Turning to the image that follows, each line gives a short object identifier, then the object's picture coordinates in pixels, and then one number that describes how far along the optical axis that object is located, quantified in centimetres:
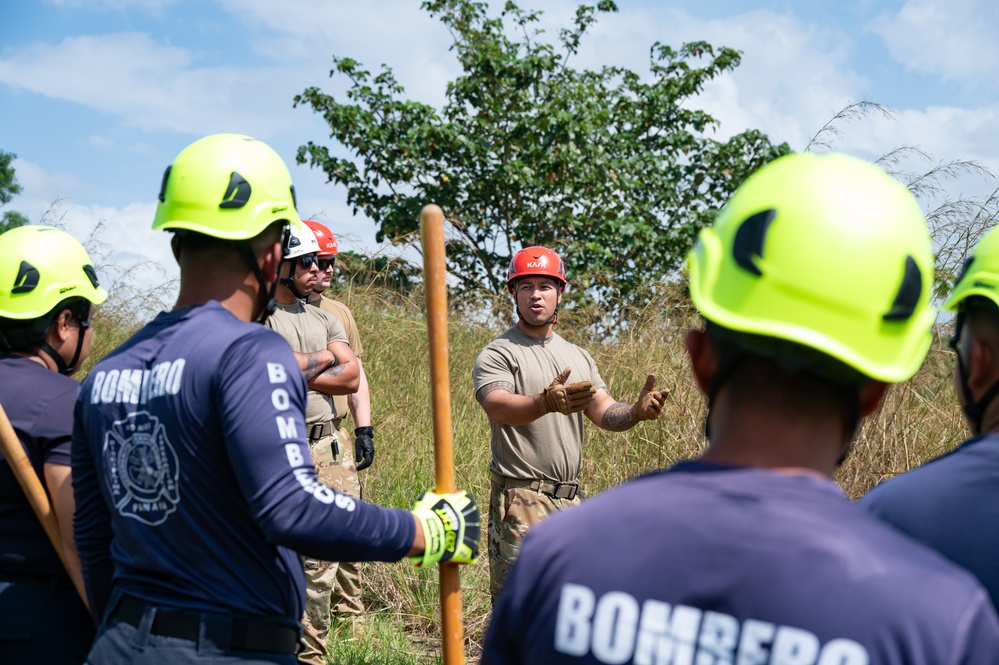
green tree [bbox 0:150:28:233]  1970
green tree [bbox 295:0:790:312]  1372
